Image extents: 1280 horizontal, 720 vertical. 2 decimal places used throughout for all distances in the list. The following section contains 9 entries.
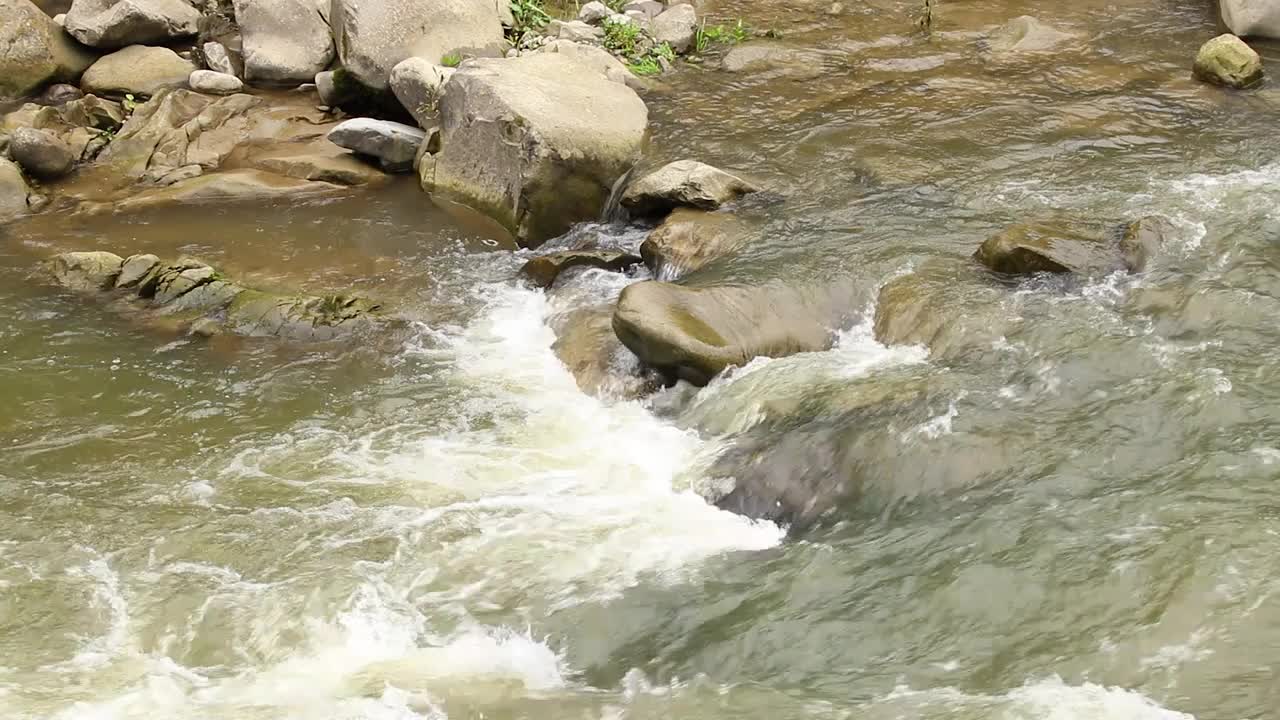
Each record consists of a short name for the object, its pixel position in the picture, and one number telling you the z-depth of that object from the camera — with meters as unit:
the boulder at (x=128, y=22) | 13.16
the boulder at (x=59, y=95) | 12.87
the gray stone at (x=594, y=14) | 14.08
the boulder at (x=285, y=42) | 12.91
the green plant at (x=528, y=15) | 13.30
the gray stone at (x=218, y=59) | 13.19
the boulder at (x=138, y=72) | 12.91
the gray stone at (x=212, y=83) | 12.73
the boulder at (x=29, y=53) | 12.84
